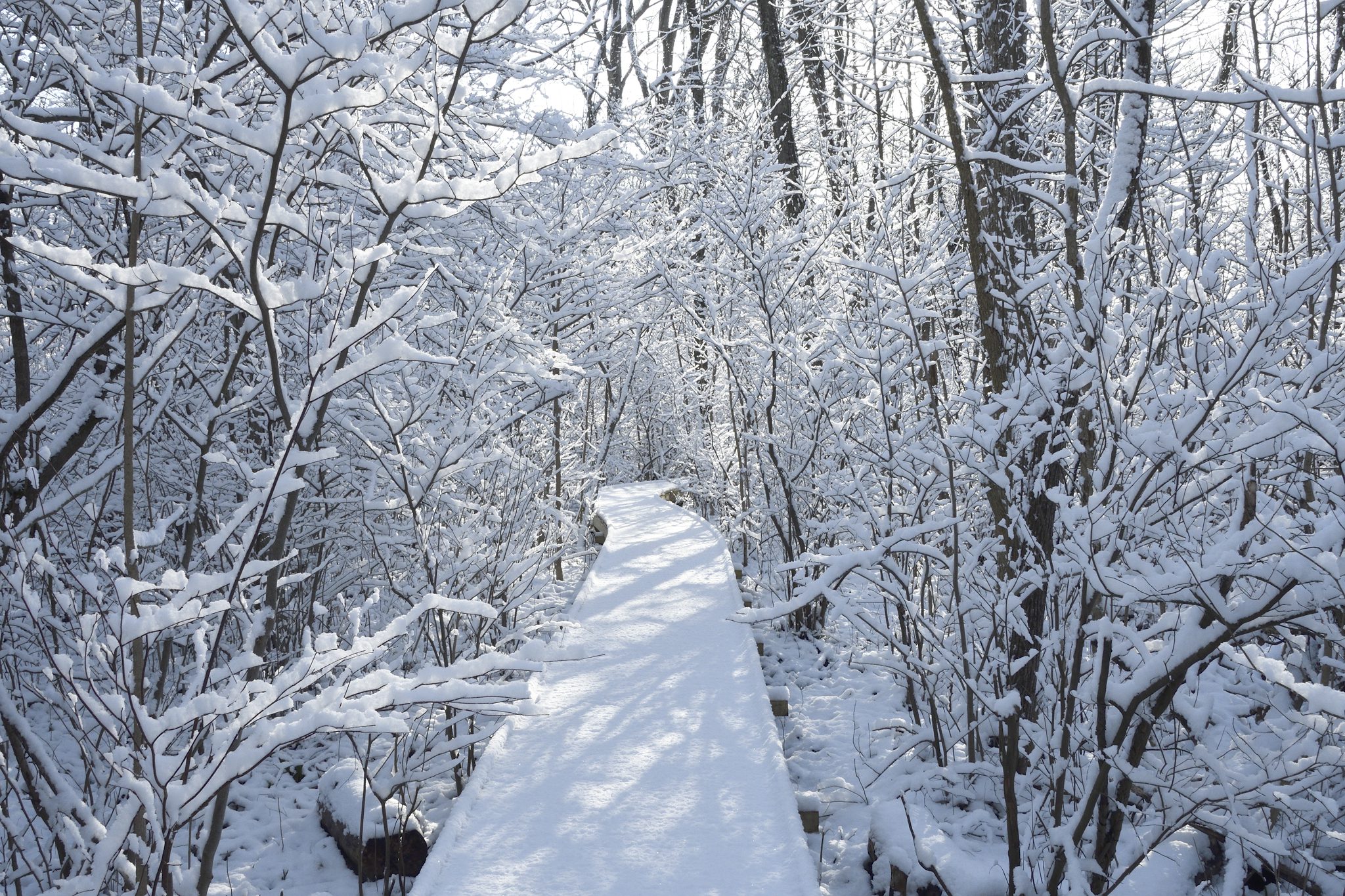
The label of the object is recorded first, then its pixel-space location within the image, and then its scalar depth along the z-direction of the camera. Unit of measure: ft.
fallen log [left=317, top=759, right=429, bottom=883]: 13.15
